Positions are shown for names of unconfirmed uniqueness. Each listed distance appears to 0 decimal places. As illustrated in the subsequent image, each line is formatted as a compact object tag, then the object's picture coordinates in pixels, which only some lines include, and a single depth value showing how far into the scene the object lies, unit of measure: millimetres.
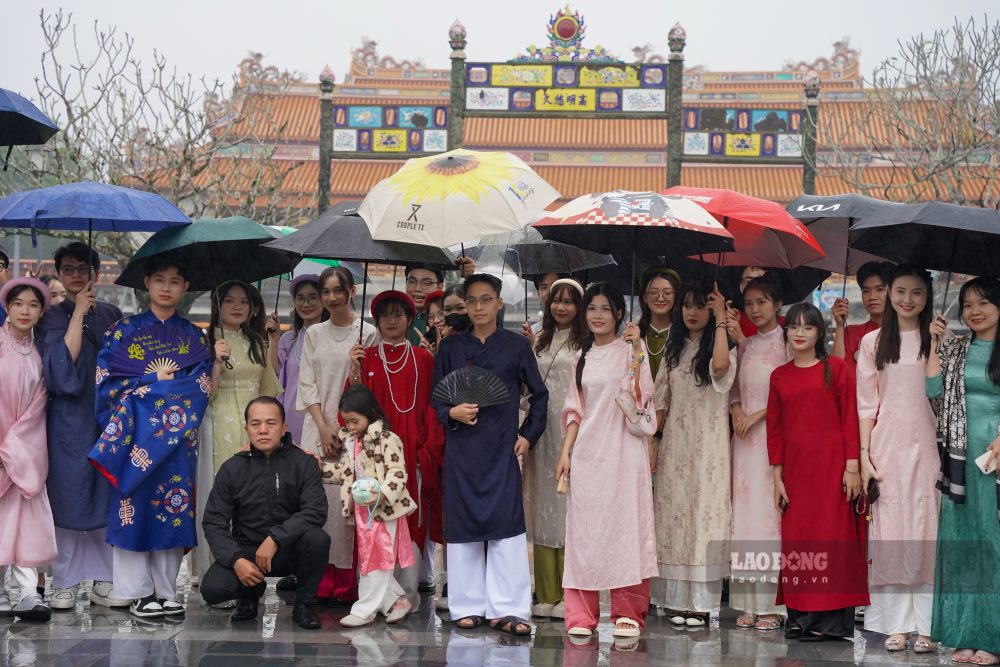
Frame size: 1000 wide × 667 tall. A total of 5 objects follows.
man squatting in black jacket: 5387
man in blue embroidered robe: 5586
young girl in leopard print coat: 5473
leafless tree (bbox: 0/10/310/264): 13383
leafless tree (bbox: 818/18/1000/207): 13859
